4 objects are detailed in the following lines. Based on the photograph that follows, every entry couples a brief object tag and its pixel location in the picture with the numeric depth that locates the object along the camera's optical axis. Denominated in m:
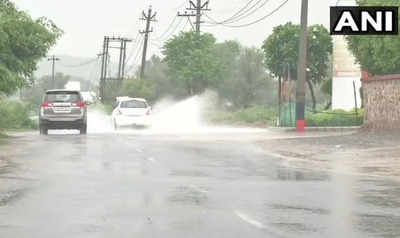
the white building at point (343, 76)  61.09
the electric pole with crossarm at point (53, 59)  148.04
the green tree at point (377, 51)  40.94
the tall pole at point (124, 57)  112.00
